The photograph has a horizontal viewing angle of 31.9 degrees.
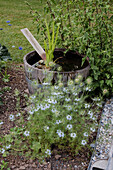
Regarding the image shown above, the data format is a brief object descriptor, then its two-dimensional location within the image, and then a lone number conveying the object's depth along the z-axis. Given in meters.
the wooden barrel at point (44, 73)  2.48
